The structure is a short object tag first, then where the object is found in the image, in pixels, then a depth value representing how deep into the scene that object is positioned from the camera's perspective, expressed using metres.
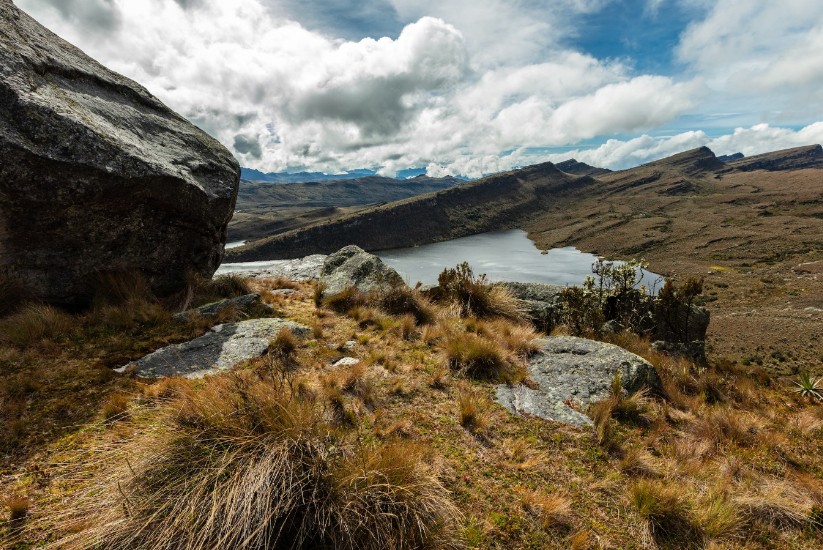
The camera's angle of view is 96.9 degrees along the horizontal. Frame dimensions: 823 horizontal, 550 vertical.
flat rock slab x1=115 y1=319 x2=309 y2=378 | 5.45
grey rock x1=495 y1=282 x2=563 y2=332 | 11.58
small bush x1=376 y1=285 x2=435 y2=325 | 9.45
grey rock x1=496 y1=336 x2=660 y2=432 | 5.86
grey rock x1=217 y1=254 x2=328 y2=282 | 15.05
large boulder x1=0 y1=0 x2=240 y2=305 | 6.58
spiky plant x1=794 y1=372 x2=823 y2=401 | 9.26
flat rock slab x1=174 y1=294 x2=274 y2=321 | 7.71
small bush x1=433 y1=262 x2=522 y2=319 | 10.84
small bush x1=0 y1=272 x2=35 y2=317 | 6.75
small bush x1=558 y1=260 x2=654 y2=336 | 12.95
